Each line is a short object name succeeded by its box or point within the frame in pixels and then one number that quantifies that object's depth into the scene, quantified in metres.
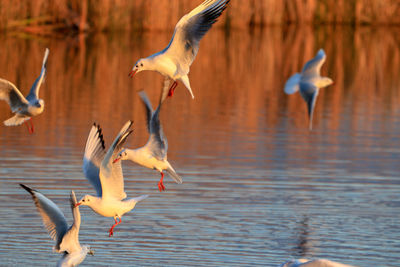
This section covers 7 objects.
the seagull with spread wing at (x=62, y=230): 18.95
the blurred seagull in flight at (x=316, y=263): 16.41
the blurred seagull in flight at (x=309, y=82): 26.36
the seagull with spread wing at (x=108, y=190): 19.28
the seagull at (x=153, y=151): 19.89
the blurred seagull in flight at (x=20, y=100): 21.39
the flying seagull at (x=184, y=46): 19.56
